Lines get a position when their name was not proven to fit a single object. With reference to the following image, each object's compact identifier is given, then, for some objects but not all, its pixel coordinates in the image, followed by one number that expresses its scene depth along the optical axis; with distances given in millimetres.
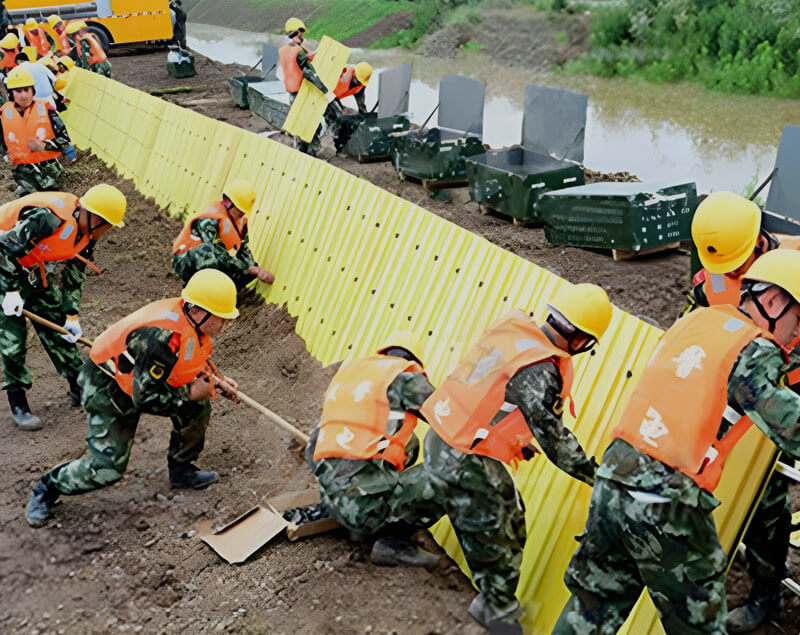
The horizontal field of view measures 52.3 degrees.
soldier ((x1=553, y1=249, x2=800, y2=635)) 3002
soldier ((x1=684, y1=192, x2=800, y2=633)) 3754
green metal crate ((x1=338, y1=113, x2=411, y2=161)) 13312
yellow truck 21453
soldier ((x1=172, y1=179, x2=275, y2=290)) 7309
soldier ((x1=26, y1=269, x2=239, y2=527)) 4875
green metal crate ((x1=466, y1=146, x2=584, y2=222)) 9023
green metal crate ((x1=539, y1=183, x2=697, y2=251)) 7461
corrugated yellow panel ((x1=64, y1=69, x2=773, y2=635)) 4094
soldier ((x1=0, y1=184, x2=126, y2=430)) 6160
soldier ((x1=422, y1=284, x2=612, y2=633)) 3588
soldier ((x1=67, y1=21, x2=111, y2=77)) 17031
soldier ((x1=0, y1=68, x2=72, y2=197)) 10070
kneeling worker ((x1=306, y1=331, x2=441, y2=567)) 4145
